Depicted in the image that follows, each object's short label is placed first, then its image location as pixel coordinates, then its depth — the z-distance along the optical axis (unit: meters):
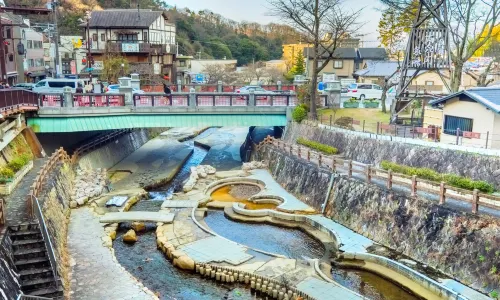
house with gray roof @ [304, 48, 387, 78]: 65.38
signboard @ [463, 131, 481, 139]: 20.69
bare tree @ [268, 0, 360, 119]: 32.06
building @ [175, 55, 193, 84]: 65.31
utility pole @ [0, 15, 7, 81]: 34.31
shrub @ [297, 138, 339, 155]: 26.84
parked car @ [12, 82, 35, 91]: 38.27
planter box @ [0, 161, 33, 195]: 18.89
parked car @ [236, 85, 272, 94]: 37.34
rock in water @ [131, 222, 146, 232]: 21.27
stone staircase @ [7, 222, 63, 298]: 13.15
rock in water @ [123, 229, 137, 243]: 20.03
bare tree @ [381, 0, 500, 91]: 28.78
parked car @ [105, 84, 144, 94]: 34.05
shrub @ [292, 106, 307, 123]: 32.16
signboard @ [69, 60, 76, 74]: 55.18
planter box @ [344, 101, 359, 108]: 36.56
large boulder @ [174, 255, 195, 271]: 17.08
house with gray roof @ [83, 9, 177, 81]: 53.91
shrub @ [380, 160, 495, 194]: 16.81
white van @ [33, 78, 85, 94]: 35.75
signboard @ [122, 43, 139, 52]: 53.56
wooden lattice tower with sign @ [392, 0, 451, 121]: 27.06
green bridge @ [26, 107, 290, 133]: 29.33
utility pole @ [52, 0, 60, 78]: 42.51
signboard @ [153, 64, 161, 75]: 55.63
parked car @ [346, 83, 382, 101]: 43.22
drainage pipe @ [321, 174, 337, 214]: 22.42
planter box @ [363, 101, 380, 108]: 37.16
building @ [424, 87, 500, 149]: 20.36
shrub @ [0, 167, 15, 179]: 19.70
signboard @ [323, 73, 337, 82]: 51.38
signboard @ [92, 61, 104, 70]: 54.36
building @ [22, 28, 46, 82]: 53.55
